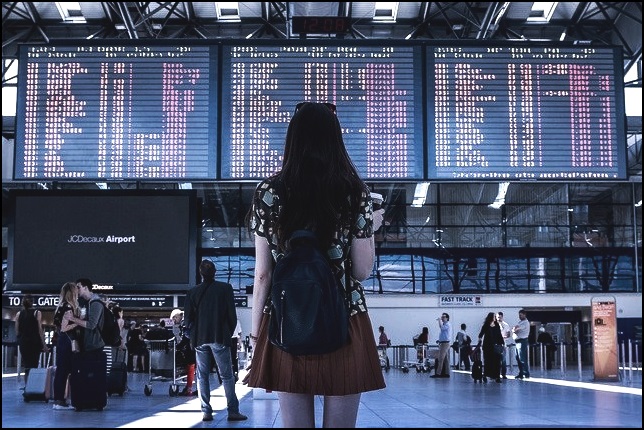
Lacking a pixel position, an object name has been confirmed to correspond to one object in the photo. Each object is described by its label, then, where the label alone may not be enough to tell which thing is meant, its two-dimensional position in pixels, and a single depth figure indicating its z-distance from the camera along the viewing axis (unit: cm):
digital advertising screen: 1297
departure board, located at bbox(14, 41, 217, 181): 1022
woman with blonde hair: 1023
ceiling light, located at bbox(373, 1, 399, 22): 2242
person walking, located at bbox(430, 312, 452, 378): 2138
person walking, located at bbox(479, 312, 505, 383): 1792
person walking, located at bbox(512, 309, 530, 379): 2030
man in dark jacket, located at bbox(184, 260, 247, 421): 880
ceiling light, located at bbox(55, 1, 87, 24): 2192
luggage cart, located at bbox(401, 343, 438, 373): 2618
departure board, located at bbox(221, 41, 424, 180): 1019
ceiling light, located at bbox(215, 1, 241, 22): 2256
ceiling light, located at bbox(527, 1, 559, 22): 2233
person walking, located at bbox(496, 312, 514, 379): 1988
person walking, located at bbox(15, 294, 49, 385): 1391
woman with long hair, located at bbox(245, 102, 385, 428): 251
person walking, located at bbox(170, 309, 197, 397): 1343
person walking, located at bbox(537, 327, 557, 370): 2873
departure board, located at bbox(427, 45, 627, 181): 1023
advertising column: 1767
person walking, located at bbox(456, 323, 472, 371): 2587
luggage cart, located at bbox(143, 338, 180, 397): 1328
